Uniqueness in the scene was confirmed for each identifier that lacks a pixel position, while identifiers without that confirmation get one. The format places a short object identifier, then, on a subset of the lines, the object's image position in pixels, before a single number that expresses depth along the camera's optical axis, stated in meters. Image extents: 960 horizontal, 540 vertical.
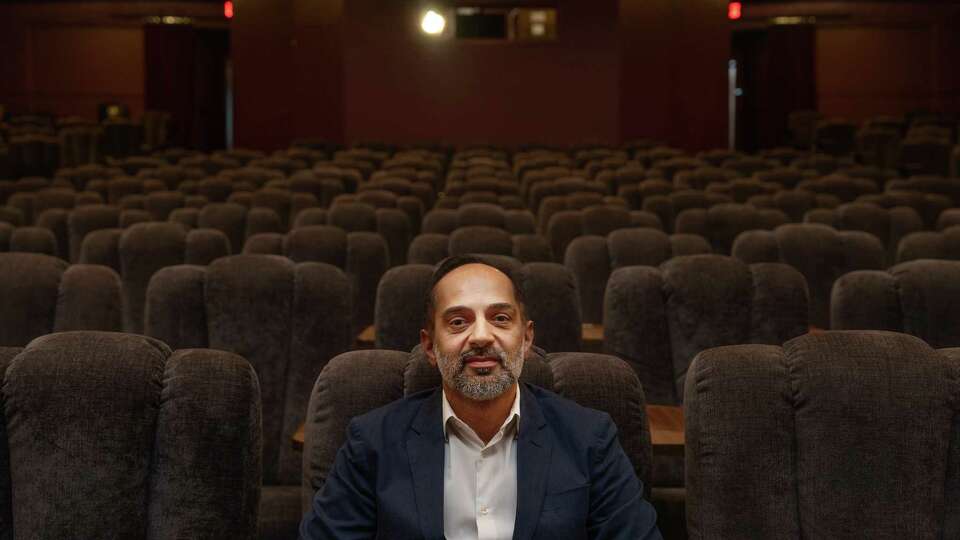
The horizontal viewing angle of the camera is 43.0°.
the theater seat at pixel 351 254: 5.33
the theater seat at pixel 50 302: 3.73
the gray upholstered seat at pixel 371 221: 6.93
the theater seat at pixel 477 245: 5.20
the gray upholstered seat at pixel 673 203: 8.01
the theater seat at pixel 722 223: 6.81
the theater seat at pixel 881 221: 6.62
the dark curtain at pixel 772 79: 22.25
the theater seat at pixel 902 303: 3.66
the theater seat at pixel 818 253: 5.17
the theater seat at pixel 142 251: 5.23
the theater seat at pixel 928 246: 5.19
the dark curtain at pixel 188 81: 22.91
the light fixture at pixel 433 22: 17.33
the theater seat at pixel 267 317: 3.68
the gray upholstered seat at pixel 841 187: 9.09
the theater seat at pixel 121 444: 2.11
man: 2.05
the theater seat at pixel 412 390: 2.31
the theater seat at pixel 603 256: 5.14
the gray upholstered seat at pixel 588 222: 6.58
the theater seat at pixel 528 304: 3.99
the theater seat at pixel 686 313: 3.96
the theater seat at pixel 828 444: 2.13
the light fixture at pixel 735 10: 21.39
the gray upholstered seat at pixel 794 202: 8.01
